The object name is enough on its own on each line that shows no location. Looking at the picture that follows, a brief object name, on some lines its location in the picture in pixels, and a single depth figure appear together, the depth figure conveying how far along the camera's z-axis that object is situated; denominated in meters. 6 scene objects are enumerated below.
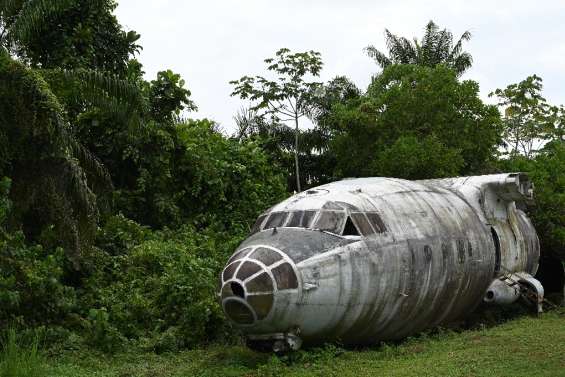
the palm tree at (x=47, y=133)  15.26
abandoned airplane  12.39
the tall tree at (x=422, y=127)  26.12
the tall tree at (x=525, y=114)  40.69
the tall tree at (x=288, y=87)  32.28
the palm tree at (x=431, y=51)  38.97
